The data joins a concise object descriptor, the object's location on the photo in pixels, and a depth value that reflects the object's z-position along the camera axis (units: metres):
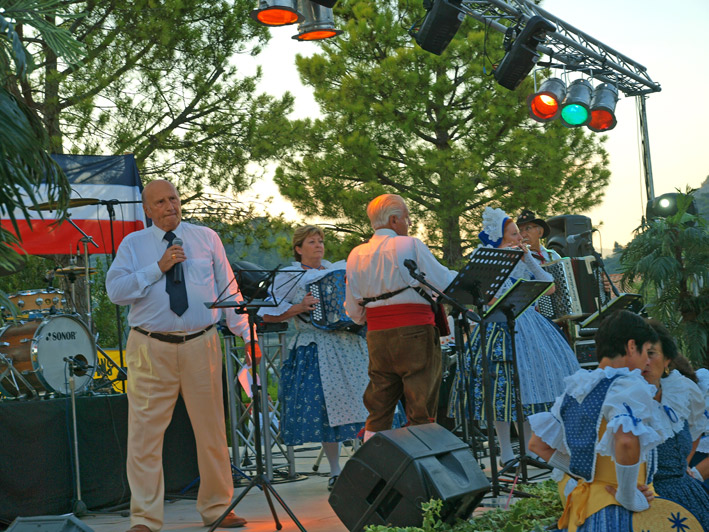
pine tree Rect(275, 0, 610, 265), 17.92
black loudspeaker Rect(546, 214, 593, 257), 9.20
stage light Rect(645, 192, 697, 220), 9.70
